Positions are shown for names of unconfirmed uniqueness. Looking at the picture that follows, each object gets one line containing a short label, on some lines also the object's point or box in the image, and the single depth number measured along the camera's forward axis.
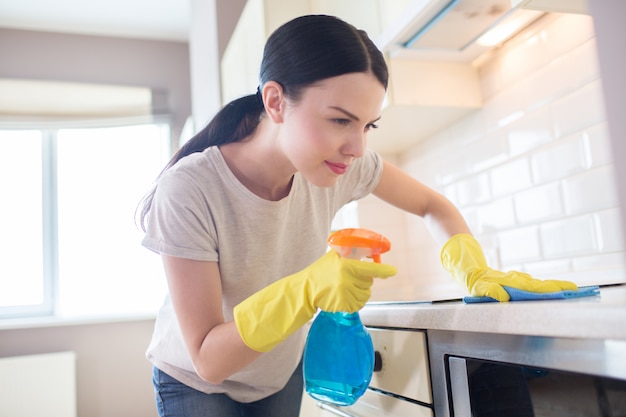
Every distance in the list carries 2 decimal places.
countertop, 0.52
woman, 0.79
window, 3.55
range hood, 1.15
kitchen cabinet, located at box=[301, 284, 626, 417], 0.54
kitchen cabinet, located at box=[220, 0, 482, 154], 1.43
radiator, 3.04
